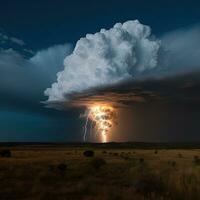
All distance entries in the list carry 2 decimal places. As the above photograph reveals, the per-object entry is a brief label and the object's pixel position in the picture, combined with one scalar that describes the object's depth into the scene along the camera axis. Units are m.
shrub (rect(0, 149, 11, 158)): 45.68
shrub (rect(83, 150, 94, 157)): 45.96
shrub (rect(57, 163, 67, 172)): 23.90
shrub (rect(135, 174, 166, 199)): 12.24
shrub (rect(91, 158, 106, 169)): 26.36
